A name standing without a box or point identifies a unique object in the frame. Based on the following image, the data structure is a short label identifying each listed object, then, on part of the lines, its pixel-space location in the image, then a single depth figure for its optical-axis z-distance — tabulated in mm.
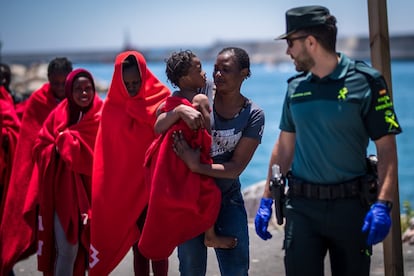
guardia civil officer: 4102
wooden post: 5152
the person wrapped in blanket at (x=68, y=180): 6039
